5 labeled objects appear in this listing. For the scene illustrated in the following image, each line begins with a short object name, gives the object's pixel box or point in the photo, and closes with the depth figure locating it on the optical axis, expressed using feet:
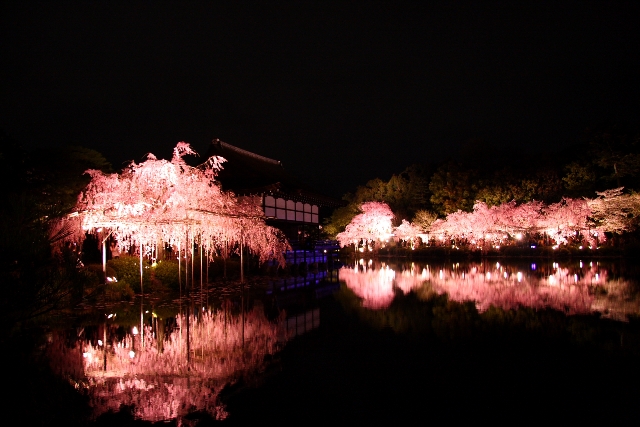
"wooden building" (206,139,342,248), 87.61
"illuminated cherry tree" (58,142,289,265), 45.75
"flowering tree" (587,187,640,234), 108.88
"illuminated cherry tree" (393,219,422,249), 142.41
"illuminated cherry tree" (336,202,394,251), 142.20
